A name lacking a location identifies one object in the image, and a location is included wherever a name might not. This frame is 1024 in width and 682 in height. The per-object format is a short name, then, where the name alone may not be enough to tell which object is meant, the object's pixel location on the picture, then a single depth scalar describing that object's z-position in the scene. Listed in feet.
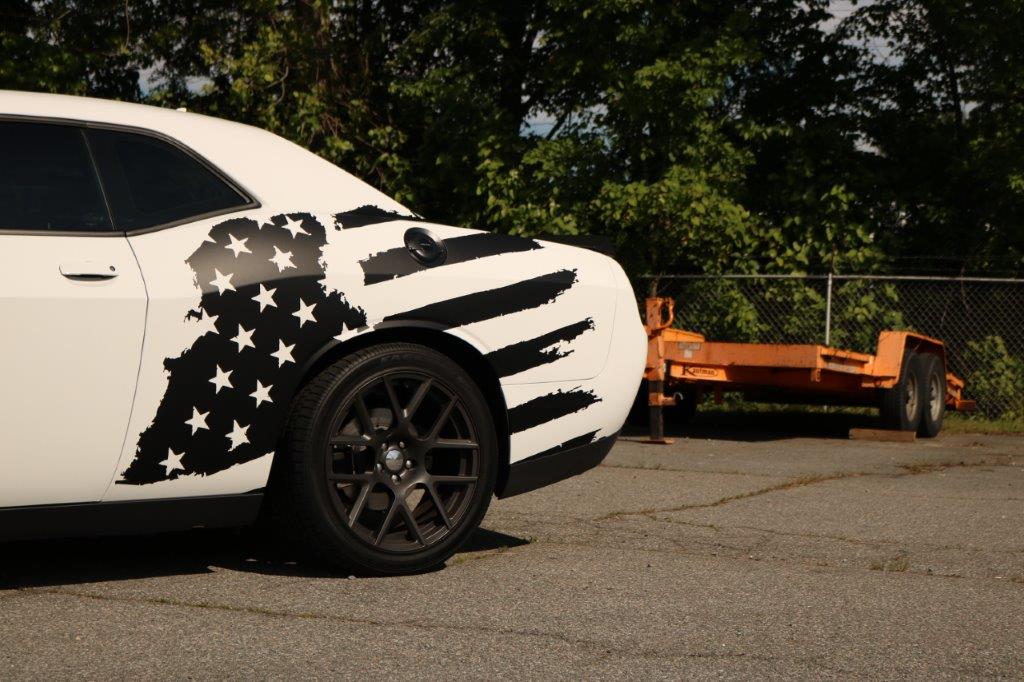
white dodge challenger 13.57
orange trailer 35.81
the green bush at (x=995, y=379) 48.98
